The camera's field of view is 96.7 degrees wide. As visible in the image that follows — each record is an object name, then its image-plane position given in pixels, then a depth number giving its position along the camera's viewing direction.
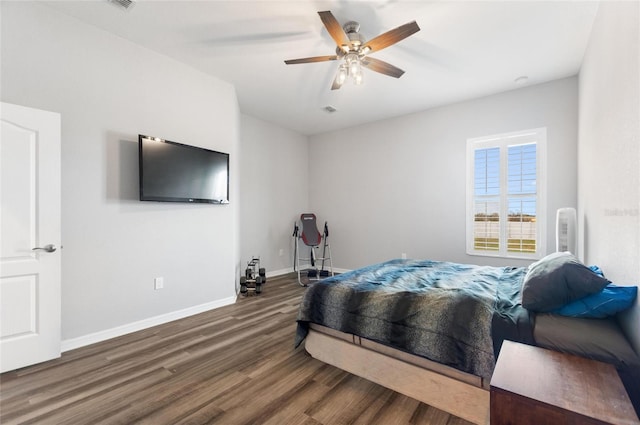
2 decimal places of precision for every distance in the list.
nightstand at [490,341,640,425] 0.90
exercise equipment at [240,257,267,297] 4.29
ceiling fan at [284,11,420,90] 2.22
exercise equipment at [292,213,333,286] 5.45
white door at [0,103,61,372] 2.20
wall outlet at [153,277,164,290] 3.14
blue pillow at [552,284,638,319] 1.38
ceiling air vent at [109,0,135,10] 2.38
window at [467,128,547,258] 3.85
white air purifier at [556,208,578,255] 2.88
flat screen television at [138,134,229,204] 2.97
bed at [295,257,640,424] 1.51
